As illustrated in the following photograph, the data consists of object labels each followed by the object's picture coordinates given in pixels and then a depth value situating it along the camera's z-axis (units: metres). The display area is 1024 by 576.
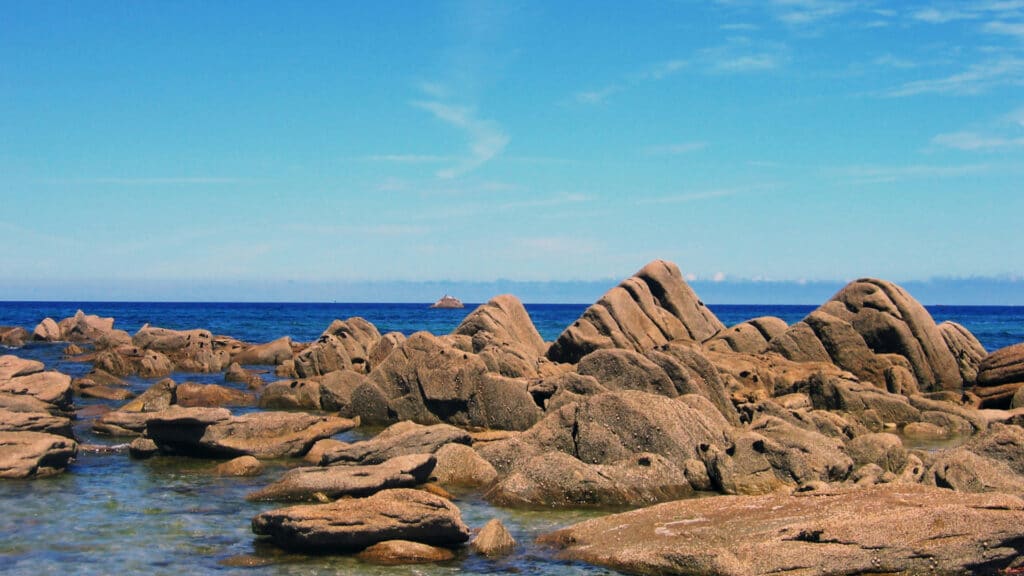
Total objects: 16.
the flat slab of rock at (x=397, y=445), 18.55
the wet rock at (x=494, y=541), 12.94
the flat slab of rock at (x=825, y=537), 11.36
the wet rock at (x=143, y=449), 20.64
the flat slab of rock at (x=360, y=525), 12.83
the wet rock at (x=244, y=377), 37.56
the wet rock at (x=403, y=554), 12.64
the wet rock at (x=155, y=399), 25.98
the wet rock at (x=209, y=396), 29.45
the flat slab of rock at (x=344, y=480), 15.33
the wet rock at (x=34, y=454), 17.91
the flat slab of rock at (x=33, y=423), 20.22
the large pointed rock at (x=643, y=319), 35.50
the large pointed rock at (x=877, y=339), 34.34
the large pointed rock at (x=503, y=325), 35.96
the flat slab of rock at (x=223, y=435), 20.64
